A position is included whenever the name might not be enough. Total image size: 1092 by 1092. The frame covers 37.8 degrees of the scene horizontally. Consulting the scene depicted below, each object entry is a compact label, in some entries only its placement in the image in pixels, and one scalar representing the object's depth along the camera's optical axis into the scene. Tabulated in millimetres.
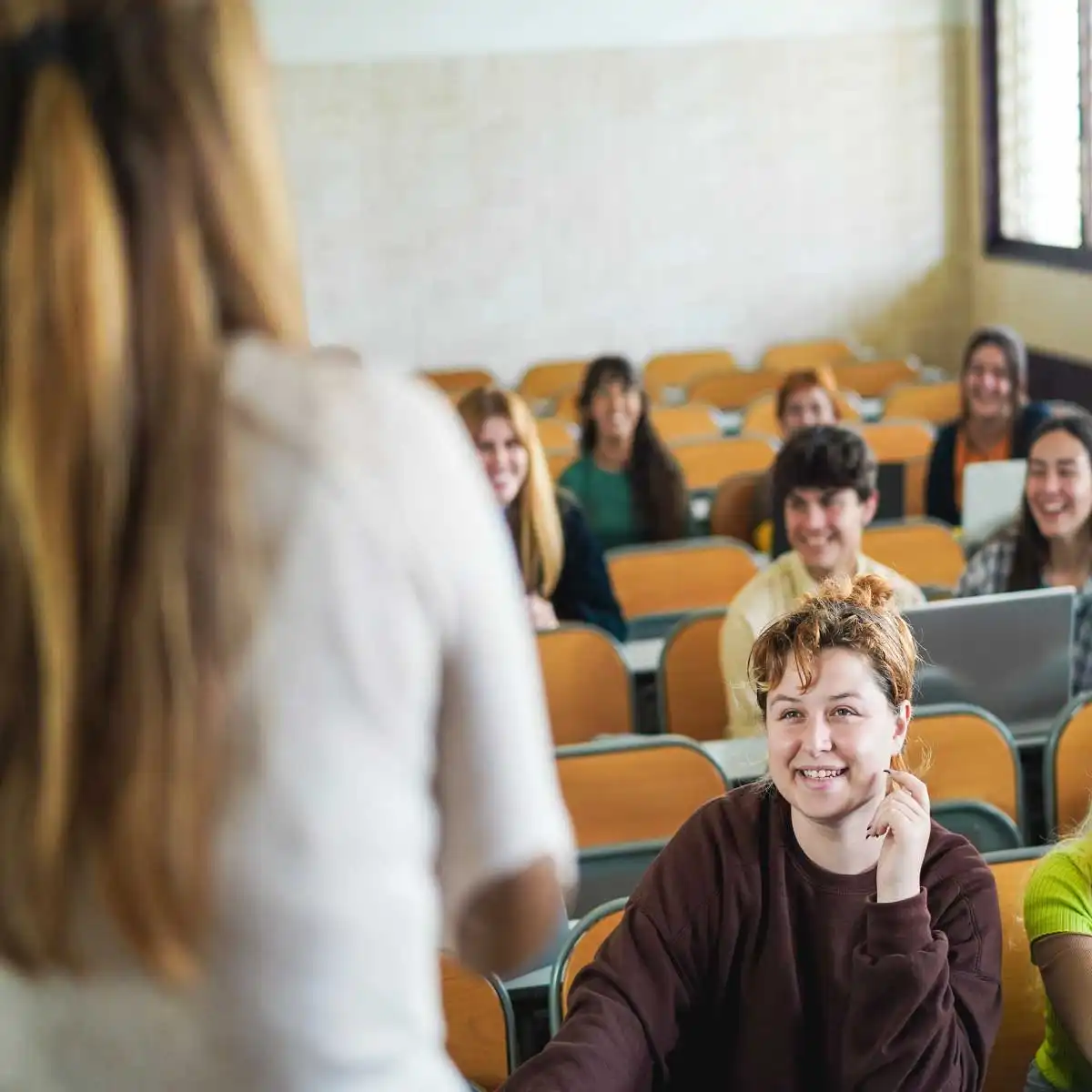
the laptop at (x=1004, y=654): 3150
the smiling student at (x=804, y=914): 1855
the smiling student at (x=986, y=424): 5461
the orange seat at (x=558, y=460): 5854
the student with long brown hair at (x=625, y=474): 5184
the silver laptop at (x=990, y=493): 4461
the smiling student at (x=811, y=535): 3537
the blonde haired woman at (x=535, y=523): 4250
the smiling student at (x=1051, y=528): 3799
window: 7641
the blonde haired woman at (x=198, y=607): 767
